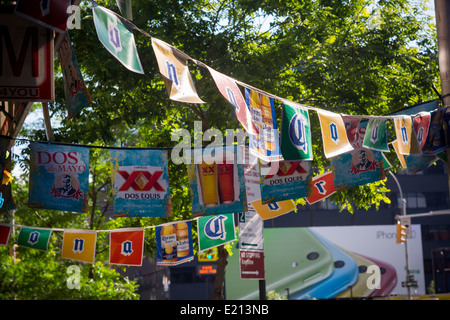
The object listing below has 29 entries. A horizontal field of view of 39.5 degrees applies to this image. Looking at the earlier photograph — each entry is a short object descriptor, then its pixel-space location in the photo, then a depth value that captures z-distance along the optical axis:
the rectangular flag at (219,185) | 11.84
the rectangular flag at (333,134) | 10.53
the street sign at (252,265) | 14.87
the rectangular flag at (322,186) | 14.06
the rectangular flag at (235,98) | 8.40
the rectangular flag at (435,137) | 12.05
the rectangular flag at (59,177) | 10.48
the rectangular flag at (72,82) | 8.15
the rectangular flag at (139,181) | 11.02
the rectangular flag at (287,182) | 11.79
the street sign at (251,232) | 15.06
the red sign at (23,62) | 6.21
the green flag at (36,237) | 14.89
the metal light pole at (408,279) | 36.77
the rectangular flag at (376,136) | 11.45
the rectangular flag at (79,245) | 14.73
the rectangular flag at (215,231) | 14.29
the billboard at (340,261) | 63.00
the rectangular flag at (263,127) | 9.38
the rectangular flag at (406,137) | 11.78
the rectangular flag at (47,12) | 5.77
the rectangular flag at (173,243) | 14.76
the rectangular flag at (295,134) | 10.16
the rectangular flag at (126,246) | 14.54
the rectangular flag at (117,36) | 6.63
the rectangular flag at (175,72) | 7.64
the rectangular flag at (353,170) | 13.10
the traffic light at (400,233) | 33.25
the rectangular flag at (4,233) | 14.02
